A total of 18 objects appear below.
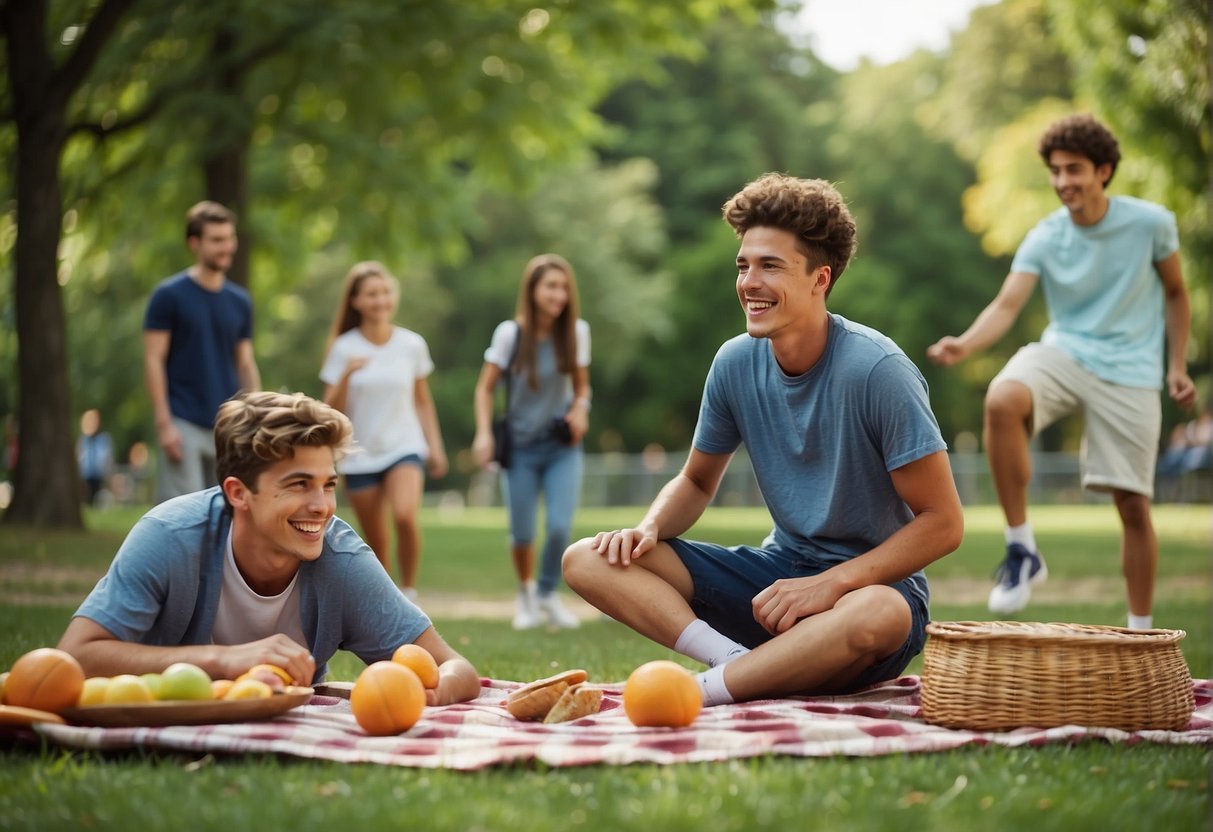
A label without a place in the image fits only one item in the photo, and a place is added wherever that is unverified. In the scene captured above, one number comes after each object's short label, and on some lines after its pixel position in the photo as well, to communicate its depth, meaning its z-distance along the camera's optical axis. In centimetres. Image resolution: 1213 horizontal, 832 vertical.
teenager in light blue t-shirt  713
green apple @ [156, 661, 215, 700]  406
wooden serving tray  401
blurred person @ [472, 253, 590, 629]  936
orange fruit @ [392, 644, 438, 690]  453
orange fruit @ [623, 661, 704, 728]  420
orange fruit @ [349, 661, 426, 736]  412
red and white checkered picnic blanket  384
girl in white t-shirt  916
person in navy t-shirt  863
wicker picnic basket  429
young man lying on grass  438
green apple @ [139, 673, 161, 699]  409
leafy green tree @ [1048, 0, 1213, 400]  1816
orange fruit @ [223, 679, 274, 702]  412
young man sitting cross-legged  460
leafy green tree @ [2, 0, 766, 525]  1498
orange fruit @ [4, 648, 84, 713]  405
